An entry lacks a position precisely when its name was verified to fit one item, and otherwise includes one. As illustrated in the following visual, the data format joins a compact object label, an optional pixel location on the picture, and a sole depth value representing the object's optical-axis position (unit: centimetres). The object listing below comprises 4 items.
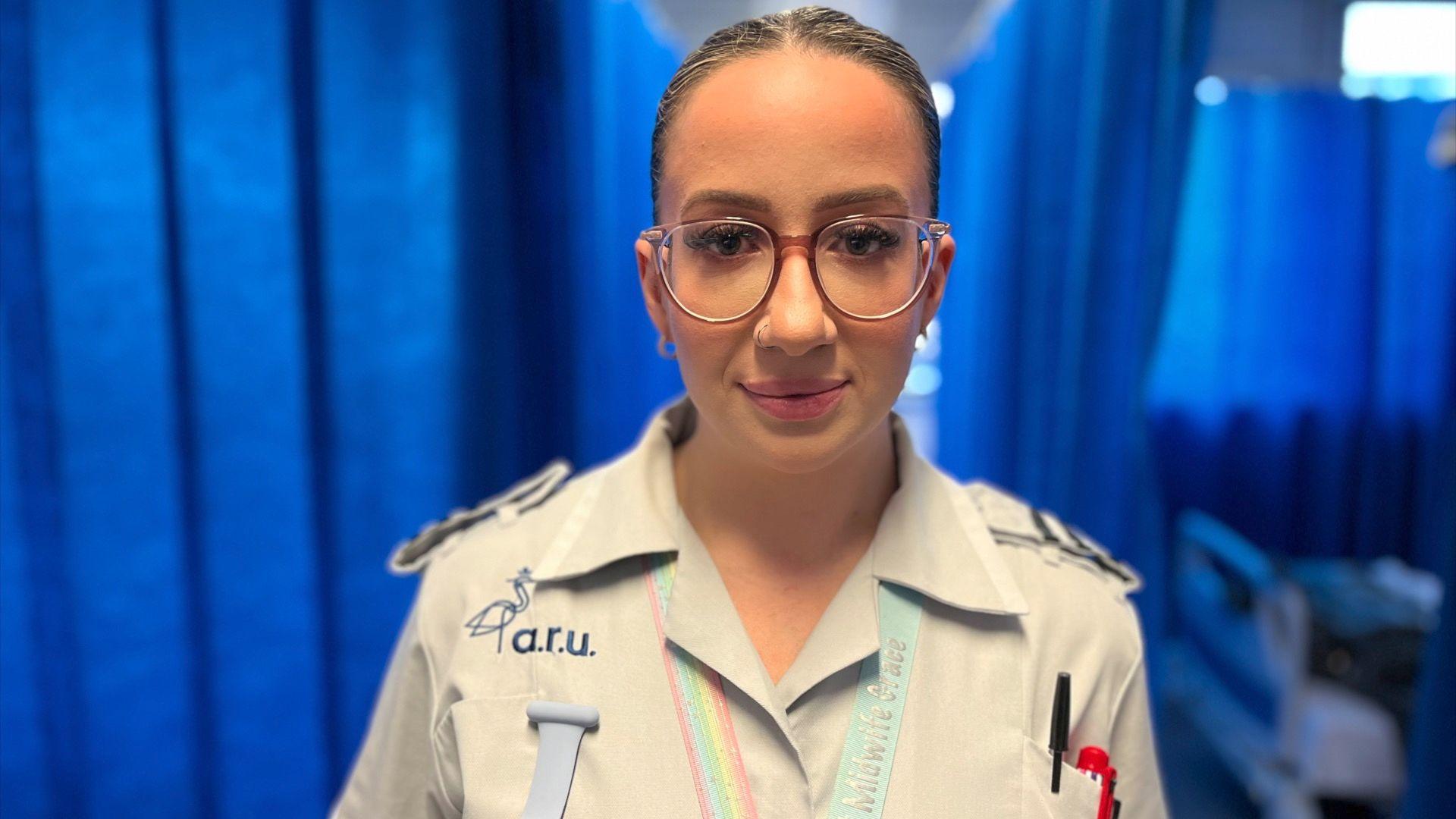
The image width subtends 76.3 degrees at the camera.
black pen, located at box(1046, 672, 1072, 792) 88
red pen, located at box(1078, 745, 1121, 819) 91
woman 84
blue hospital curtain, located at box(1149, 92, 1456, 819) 306
